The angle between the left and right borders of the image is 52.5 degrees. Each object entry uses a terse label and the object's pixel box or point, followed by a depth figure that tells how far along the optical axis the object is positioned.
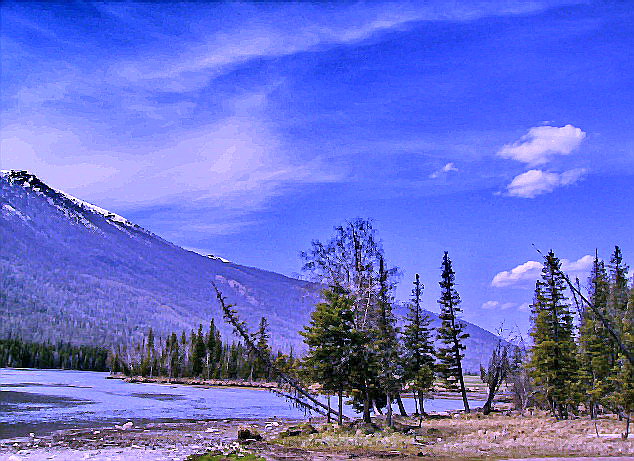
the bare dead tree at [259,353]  40.38
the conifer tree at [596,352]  43.88
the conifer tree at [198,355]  144.38
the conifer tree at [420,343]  48.59
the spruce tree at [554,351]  45.16
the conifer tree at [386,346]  36.41
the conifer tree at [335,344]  36.59
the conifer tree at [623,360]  32.24
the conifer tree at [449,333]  52.78
